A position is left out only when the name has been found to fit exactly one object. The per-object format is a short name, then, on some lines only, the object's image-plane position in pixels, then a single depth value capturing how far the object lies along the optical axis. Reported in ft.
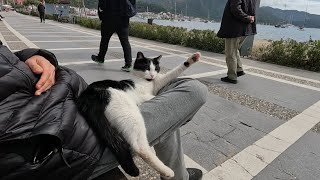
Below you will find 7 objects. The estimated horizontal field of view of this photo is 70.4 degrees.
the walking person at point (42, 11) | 63.18
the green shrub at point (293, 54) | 19.65
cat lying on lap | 4.02
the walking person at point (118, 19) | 15.42
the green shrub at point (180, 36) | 25.64
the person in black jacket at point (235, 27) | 13.93
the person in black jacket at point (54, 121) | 3.26
